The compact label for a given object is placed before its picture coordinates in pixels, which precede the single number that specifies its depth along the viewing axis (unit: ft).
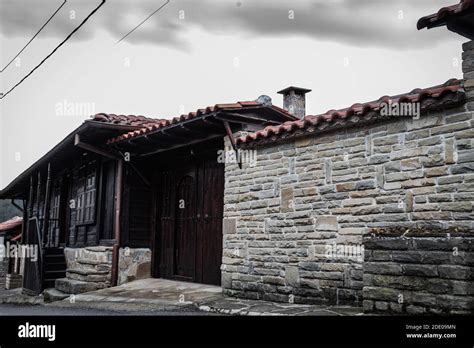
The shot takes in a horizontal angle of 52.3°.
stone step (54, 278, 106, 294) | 31.89
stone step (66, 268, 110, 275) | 32.09
